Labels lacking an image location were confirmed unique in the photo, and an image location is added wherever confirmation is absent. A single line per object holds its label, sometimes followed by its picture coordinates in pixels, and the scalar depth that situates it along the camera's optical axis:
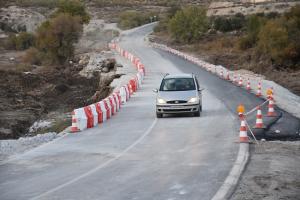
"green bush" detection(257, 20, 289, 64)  59.88
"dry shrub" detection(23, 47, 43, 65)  81.94
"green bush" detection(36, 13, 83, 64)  81.94
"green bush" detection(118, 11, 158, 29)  156.12
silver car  24.91
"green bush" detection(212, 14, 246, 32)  106.88
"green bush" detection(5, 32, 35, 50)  107.31
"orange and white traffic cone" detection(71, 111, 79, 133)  22.31
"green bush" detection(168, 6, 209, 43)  99.31
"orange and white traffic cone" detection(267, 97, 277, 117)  24.39
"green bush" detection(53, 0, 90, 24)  126.69
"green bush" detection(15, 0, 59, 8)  189.88
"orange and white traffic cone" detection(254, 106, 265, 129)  20.58
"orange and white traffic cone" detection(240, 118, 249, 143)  17.53
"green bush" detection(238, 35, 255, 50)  76.75
